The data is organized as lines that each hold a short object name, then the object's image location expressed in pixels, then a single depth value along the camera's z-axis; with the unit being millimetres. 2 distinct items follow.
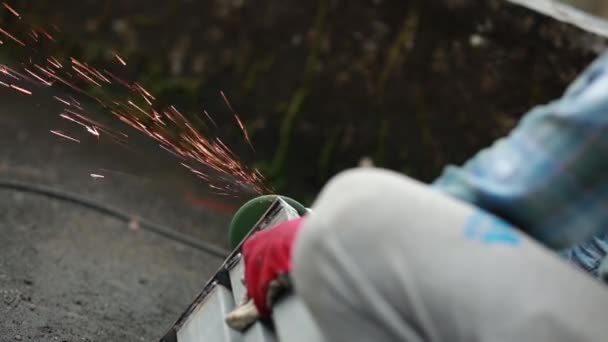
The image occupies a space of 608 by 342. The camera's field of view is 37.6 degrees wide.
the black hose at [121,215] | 3702
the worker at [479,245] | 1299
